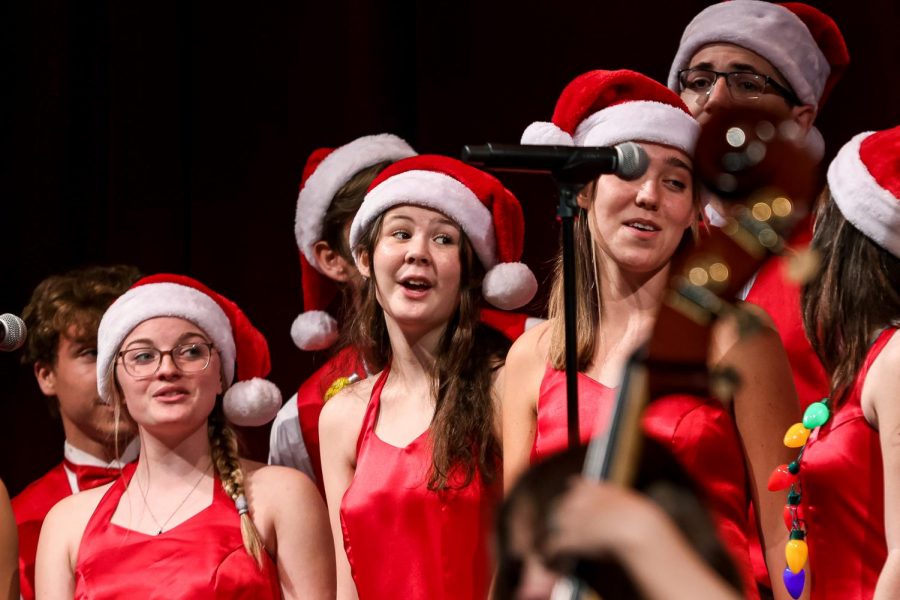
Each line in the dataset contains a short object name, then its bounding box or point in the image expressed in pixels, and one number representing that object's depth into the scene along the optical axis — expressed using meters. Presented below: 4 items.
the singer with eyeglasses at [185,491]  6.85
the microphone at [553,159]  6.15
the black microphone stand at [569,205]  6.12
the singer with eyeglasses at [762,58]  6.90
